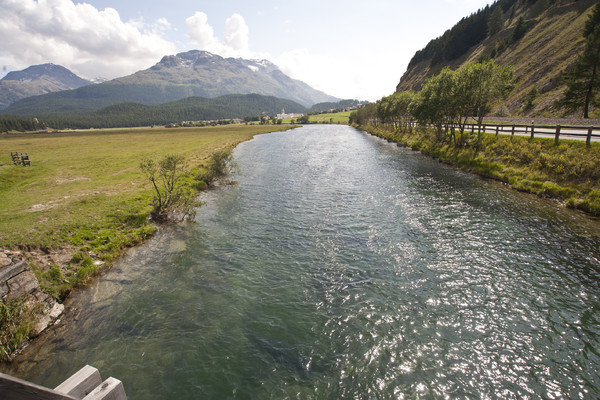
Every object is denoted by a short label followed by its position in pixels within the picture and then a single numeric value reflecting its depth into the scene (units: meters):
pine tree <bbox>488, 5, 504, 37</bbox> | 151.31
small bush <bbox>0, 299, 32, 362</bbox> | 11.48
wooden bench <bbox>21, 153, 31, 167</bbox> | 46.31
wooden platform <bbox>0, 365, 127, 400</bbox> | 2.96
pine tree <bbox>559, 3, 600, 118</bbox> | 52.16
